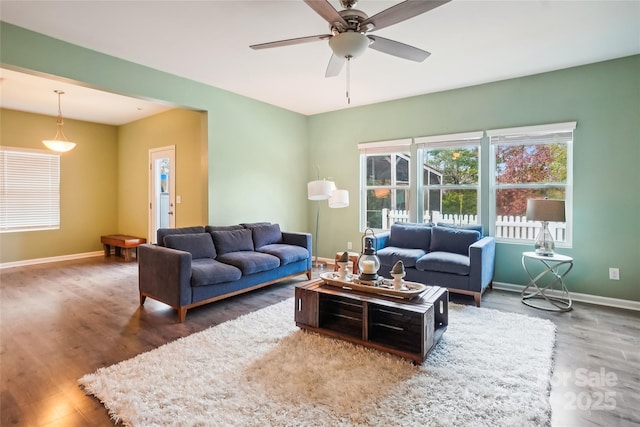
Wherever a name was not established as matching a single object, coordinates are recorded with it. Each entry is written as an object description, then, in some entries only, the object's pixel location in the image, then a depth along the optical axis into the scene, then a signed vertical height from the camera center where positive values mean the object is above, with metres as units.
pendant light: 5.20 +1.02
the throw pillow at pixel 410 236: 4.51 -0.40
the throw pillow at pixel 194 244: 3.75 -0.43
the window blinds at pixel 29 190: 5.82 +0.32
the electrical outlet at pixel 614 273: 3.72 -0.75
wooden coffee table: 2.39 -0.93
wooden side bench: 6.24 -0.70
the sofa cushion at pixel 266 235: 4.70 -0.40
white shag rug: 1.79 -1.13
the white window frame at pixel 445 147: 4.60 +0.91
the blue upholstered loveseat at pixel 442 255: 3.65 -0.58
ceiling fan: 2.02 +1.26
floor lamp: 4.52 +0.26
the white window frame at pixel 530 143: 4.00 +0.70
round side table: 3.60 -0.97
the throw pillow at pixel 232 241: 4.21 -0.44
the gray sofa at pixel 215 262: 3.26 -0.63
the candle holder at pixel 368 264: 2.81 -0.49
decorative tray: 2.56 -0.66
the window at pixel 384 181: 5.31 +0.45
